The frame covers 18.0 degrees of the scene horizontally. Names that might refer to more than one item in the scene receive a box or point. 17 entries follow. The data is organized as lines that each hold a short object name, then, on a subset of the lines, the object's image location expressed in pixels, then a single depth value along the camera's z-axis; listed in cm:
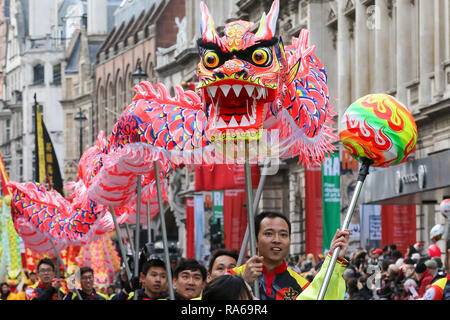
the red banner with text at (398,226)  3119
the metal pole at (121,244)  1479
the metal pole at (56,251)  1789
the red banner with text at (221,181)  3141
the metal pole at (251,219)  856
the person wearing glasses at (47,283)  1752
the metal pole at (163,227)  1152
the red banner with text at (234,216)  4338
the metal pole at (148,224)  1592
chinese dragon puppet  934
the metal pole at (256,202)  998
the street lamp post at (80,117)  5909
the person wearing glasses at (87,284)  1616
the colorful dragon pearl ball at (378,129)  877
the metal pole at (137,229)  1369
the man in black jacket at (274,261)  880
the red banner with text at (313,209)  3606
